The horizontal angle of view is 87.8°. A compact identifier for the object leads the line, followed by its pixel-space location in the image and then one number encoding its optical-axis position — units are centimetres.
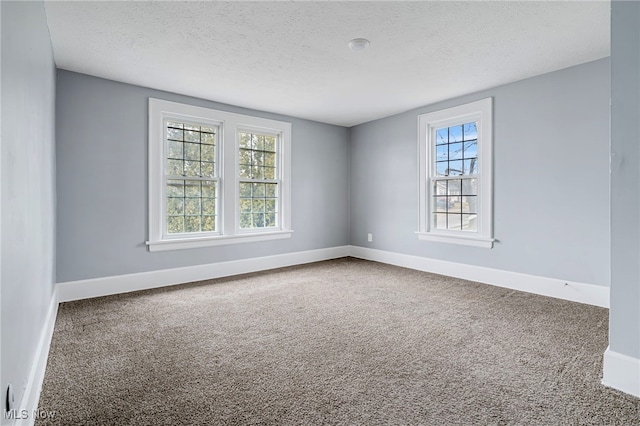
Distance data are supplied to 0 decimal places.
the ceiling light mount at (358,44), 280
